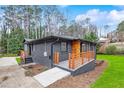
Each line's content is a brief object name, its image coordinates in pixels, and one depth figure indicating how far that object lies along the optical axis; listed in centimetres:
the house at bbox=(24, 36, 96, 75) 362
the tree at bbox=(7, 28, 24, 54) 961
